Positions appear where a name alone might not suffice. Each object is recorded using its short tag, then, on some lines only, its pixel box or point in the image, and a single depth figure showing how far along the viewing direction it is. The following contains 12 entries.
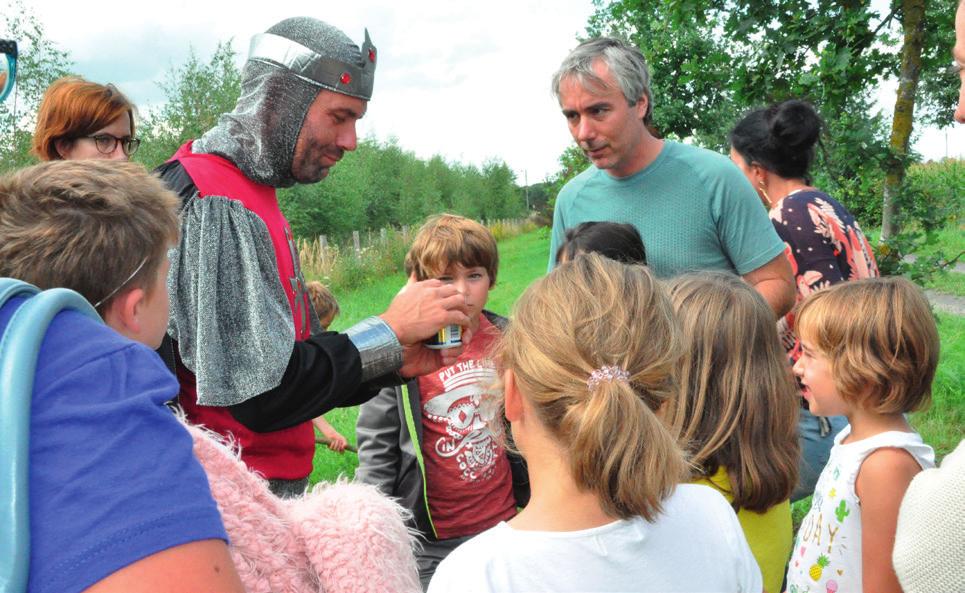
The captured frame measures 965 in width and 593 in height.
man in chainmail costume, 2.19
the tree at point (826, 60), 4.61
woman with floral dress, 3.04
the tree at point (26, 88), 13.87
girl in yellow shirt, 2.14
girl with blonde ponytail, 1.43
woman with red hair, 3.50
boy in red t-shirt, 3.08
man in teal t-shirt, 3.16
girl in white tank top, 2.16
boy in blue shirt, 0.95
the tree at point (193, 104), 19.72
